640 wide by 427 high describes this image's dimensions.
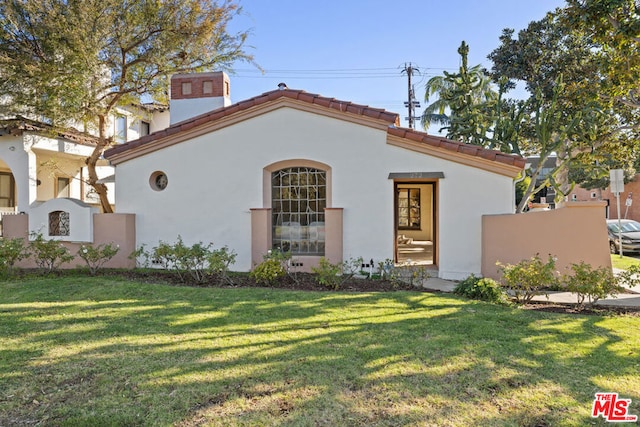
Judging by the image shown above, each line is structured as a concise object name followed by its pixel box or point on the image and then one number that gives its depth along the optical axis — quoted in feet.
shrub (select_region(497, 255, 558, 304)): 21.76
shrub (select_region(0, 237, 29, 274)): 30.76
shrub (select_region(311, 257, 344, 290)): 26.89
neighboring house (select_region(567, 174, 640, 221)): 122.21
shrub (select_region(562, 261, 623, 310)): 21.06
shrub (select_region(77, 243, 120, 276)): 31.17
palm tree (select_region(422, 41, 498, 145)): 40.89
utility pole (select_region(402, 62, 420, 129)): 112.57
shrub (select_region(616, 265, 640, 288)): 21.84
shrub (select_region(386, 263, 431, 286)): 27.66
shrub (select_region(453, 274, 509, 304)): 23.44
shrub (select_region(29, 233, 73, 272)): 31.42
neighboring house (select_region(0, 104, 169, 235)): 46.55
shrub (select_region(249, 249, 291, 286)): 27.81
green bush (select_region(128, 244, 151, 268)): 35.12
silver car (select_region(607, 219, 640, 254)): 58.18
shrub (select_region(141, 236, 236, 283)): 28.71
